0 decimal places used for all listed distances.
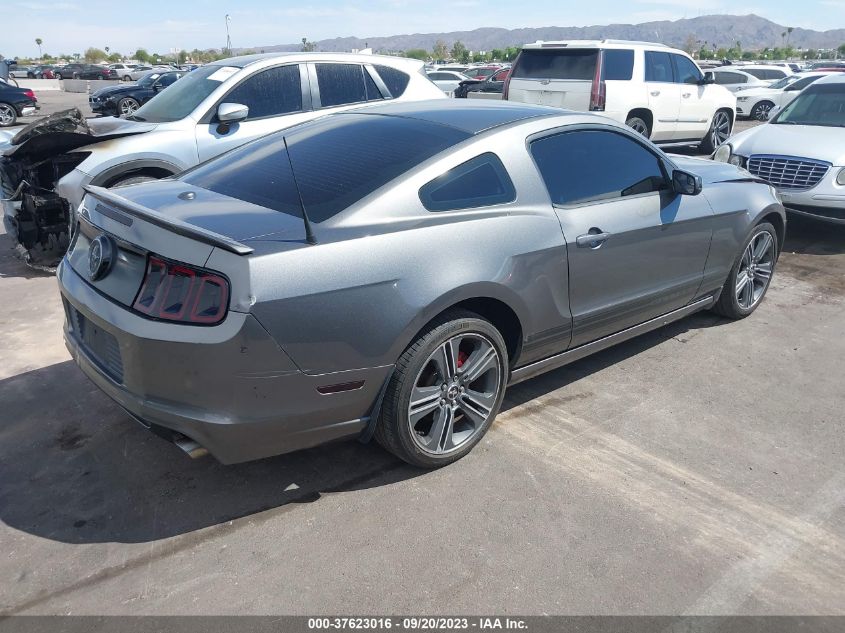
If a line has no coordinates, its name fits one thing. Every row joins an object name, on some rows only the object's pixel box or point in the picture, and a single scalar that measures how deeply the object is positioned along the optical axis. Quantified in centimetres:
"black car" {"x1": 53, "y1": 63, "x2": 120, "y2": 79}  4975
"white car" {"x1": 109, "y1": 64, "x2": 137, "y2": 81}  5016
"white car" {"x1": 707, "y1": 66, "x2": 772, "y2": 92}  2208
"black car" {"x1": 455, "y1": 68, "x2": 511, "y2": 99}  2083
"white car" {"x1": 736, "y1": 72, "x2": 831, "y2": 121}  2014
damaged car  612
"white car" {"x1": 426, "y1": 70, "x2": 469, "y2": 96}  2538
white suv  1057
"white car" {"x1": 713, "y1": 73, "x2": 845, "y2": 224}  718
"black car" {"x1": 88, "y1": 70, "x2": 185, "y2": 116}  2258
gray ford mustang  273
